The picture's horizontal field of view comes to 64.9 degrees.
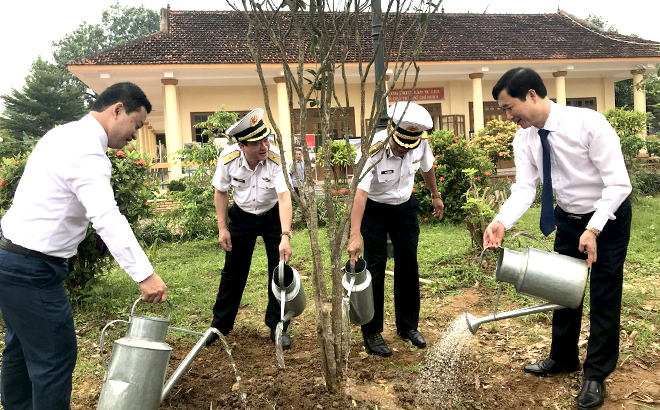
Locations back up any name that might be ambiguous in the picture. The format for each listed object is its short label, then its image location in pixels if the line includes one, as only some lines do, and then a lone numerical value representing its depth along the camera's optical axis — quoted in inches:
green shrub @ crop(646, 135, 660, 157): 440.5
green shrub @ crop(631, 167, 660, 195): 434.9
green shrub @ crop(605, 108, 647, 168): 504.8
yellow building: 543.2
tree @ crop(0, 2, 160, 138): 1320.1
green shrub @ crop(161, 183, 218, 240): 317.4
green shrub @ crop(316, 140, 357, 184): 417.1
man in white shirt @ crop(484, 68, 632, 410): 105.0
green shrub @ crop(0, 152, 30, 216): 188.1
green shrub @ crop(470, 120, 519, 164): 497.0
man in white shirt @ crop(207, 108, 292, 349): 145.8
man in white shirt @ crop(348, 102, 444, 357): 134.9
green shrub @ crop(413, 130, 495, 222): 336.5
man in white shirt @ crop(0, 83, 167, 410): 81.7
